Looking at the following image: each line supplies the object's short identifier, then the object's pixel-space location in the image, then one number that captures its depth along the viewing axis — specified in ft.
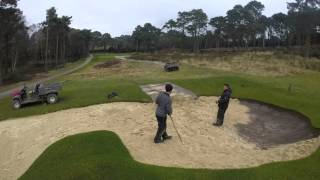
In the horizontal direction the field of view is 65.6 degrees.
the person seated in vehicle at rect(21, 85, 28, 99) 52.80
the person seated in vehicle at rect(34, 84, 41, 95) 52.75
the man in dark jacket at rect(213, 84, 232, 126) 39.42
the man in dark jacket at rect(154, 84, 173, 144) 31.81
